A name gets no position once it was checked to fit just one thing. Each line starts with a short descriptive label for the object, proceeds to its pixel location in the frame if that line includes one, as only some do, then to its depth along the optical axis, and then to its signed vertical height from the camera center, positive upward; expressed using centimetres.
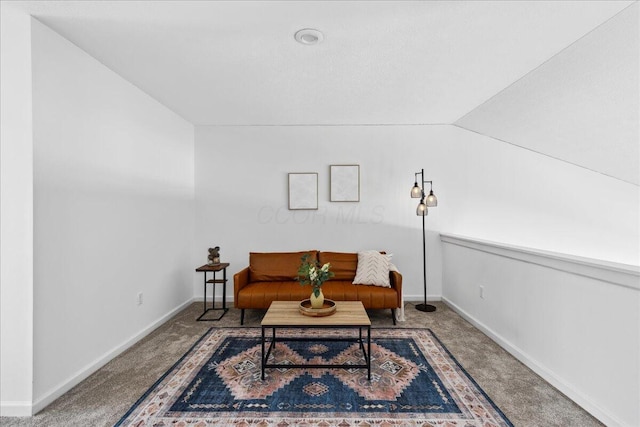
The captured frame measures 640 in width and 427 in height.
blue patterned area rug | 183 -136
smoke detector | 206 +136
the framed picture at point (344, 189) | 424 +41
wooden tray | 238 -86
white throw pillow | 351 -75
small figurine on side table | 381 -60
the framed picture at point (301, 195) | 425 +30
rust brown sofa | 330 -92
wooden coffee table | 222 -90
